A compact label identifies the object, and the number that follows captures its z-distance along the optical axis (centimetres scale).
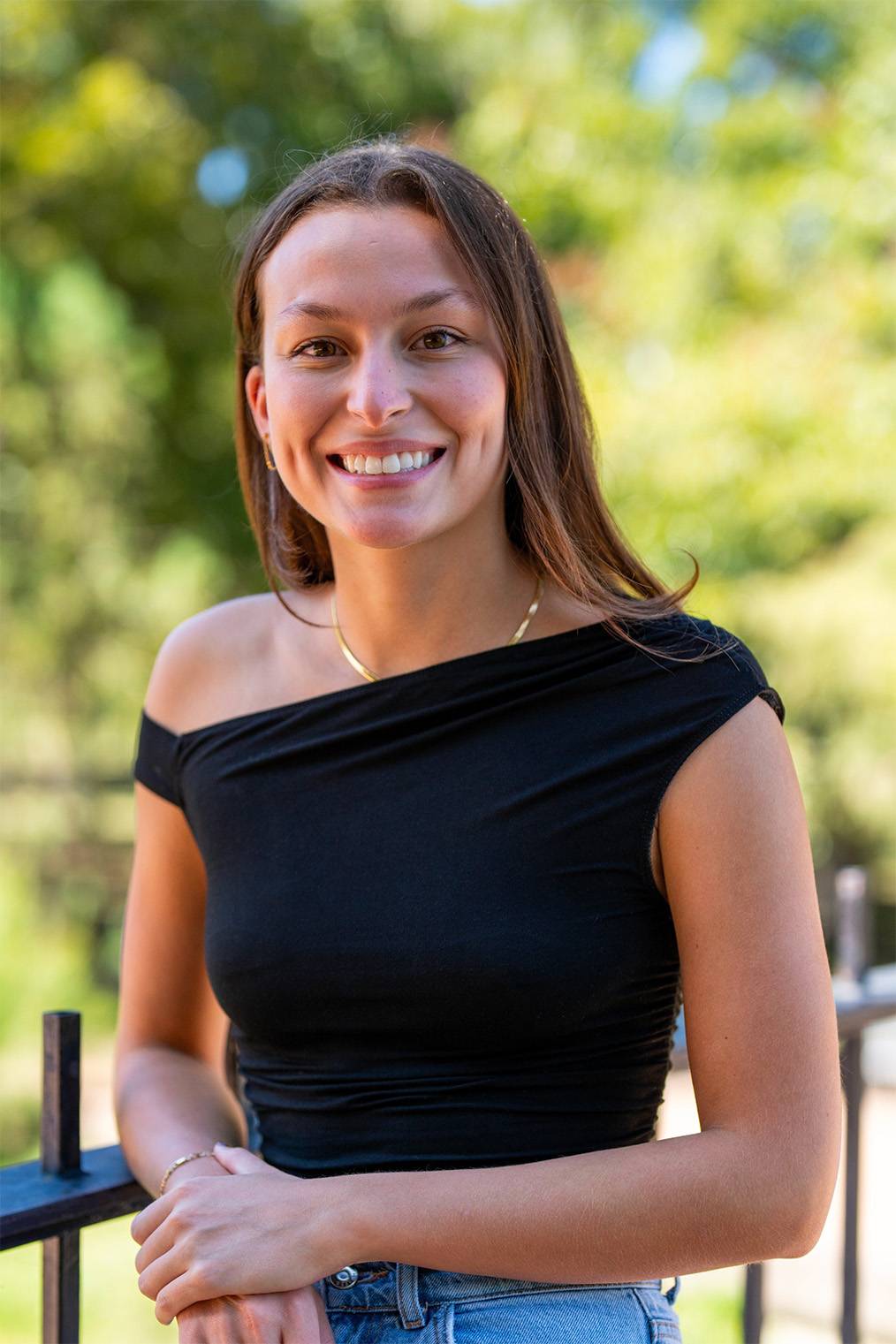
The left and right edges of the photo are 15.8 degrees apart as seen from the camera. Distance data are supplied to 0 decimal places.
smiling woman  154
